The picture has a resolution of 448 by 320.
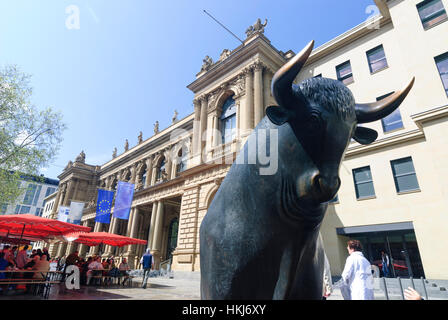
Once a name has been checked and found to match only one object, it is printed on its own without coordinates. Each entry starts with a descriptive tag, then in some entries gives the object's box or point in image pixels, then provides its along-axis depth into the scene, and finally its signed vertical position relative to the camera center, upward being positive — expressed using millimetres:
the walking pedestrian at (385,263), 13398 +190
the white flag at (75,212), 28459 +4858
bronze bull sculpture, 1011 +271
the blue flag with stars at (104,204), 21594 +4484
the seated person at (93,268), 13124 -492
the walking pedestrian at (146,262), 12207 -129
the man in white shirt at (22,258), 10506 -83
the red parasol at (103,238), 13551 +1155
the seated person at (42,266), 9305 -325
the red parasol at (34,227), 9422 +1235
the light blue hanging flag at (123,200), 20125 +4576
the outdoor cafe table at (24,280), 7569 -744
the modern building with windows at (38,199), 67438 +14608
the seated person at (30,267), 9672 -385
